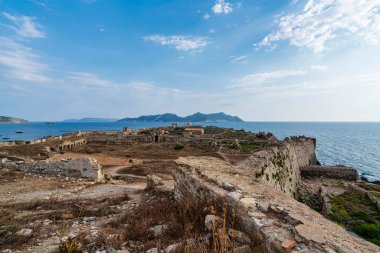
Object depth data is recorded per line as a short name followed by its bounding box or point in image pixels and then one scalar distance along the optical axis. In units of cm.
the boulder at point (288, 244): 359
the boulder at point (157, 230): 532
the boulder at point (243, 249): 383
